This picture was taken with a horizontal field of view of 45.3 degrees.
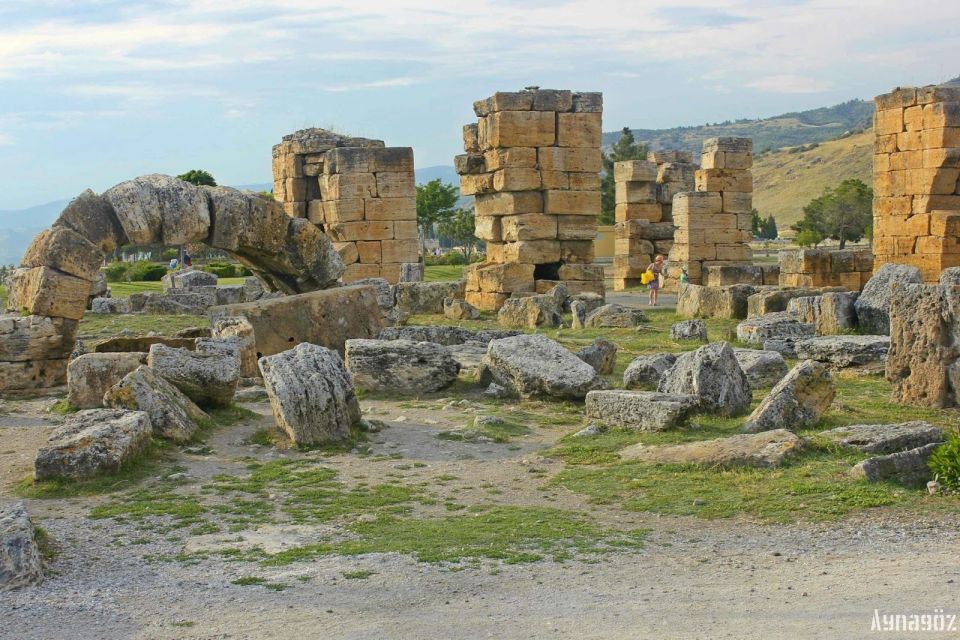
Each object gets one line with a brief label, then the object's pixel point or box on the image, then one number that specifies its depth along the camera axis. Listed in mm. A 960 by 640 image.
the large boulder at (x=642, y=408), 9914
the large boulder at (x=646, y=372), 12242
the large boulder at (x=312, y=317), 13945
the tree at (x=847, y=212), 60125
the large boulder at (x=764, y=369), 12242
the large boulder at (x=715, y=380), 10508
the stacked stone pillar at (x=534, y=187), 23000
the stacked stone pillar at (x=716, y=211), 32438
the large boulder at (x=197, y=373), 11023
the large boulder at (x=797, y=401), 9680
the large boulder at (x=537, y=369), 11766
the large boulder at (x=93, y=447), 8703
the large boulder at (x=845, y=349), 13562
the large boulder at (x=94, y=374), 11492
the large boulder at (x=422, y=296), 22578
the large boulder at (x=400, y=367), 12625
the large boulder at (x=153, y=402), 9977
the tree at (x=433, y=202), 58906
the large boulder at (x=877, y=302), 16062
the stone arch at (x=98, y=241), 13562
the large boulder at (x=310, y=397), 10031
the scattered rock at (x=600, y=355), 13344
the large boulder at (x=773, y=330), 15781
